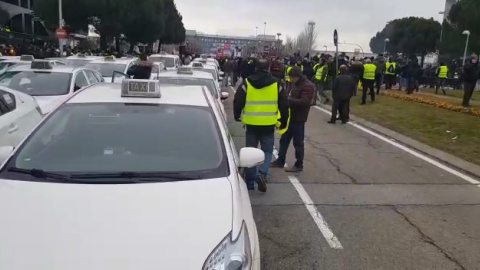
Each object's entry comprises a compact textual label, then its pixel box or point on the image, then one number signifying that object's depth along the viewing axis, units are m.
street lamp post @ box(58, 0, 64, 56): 31.00
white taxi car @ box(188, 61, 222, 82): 14.47
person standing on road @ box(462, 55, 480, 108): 15.46
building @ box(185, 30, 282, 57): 112.64
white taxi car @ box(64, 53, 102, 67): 16.69
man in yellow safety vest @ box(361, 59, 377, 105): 17.48
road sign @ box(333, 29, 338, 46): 19.44
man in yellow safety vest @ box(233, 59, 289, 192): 6.47
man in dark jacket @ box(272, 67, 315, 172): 7.62
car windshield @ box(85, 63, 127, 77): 15.05
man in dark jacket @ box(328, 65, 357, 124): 12.70
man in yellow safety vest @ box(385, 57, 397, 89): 25.73
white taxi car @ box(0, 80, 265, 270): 2.56
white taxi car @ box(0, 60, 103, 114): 9.40
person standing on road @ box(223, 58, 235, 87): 27.98
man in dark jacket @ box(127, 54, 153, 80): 12.47
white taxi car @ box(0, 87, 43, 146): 6.03
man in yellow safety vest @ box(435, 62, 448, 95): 25.45
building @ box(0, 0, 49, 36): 54.50
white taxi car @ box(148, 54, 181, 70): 23.22
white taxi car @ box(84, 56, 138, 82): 15.01
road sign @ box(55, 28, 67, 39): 28.30
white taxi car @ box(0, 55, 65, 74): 12.01
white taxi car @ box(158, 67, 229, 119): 9.54
